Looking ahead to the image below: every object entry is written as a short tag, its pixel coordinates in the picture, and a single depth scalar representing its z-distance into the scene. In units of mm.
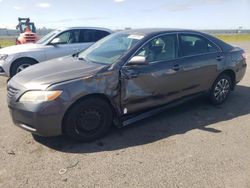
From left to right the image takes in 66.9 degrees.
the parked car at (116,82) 2599
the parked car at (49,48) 5538
